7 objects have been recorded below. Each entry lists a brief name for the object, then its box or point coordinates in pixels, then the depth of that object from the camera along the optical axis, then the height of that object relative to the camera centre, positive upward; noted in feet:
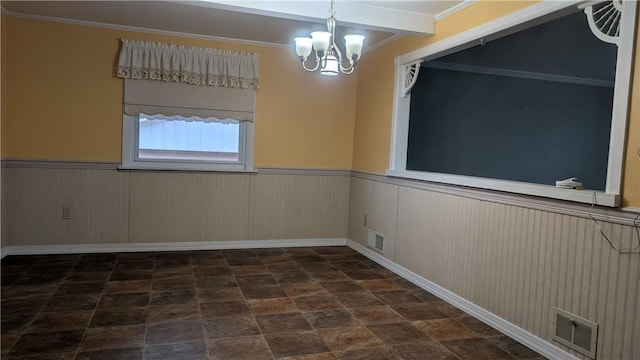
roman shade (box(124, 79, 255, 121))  15.35 +1.60
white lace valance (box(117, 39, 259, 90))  15.15 +2.82
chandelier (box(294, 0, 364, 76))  9.32 +2.21
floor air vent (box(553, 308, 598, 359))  7.93 -3.08
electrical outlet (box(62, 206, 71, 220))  15.03 -2.41
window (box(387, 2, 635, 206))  14.62 +2.15
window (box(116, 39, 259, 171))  15.34 +1.37
